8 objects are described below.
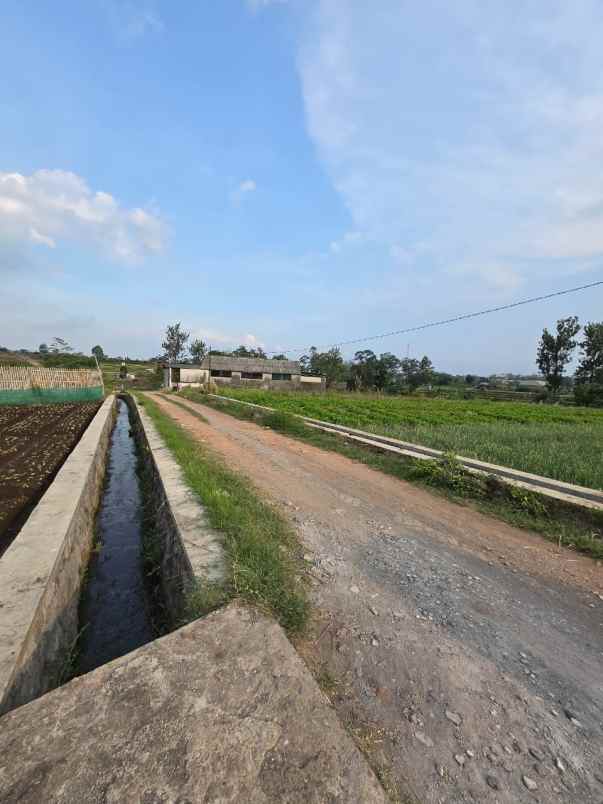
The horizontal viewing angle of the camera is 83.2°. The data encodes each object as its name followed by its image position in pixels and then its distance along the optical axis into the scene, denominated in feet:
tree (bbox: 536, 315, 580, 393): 162.09
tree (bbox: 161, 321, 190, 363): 195.00
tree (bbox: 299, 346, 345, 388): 175.22
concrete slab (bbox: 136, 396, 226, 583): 9.43
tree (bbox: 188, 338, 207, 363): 208.44
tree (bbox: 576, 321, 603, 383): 160.97
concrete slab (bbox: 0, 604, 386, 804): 4.11
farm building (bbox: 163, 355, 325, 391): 127.75
